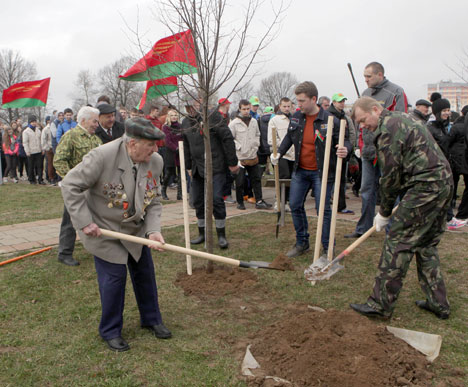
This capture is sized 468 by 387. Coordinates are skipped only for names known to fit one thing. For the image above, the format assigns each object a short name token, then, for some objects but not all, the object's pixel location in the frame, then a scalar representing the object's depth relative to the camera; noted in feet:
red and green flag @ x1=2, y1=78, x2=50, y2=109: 39.45
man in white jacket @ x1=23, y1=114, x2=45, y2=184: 46.83
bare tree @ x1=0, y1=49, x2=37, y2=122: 161.68
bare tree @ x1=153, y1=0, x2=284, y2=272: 14.44
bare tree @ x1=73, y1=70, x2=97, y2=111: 199.95
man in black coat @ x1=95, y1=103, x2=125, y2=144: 19.38
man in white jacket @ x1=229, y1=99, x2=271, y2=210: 30.58
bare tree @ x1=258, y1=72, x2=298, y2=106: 208.33
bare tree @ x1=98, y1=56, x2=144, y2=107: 184.24
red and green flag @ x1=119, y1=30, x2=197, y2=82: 15.60
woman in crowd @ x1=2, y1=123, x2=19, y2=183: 50.14
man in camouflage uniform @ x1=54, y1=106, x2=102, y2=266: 17.17
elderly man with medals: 10.55
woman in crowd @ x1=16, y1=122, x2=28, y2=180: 49.17
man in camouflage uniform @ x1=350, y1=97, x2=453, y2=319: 11.62
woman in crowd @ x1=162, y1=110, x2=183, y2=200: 32.58
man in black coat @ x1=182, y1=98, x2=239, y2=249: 19.98
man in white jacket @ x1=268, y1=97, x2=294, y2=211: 28.14
